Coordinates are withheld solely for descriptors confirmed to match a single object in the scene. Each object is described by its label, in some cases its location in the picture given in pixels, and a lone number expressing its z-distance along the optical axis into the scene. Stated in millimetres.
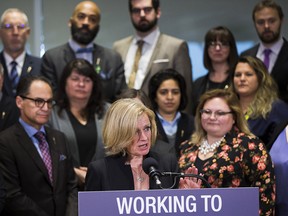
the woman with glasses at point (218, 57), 9296
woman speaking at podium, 5739
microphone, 5059
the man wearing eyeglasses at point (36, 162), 7154
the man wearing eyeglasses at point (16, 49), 9136
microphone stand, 4869
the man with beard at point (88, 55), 9245
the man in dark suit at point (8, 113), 8402
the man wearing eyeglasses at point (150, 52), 9586
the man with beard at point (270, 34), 9406
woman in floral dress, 6903
